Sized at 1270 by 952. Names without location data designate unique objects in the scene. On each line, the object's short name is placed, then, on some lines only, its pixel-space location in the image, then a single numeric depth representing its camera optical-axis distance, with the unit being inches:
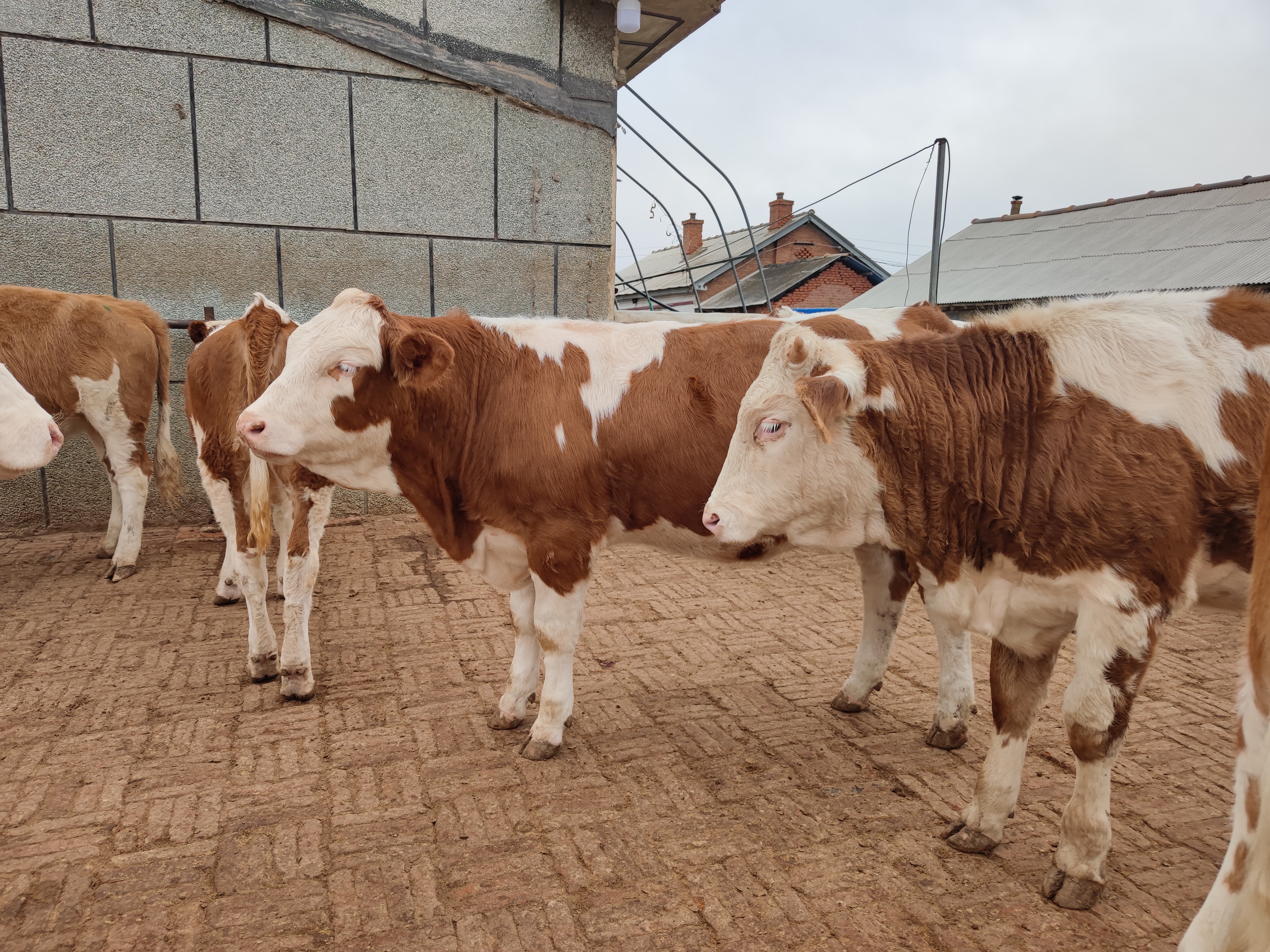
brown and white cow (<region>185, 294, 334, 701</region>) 149.9
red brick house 1206.9
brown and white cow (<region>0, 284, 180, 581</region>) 228.5
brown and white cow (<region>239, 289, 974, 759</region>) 123.1
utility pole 314.7
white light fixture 289.1
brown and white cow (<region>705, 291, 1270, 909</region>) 92.8
